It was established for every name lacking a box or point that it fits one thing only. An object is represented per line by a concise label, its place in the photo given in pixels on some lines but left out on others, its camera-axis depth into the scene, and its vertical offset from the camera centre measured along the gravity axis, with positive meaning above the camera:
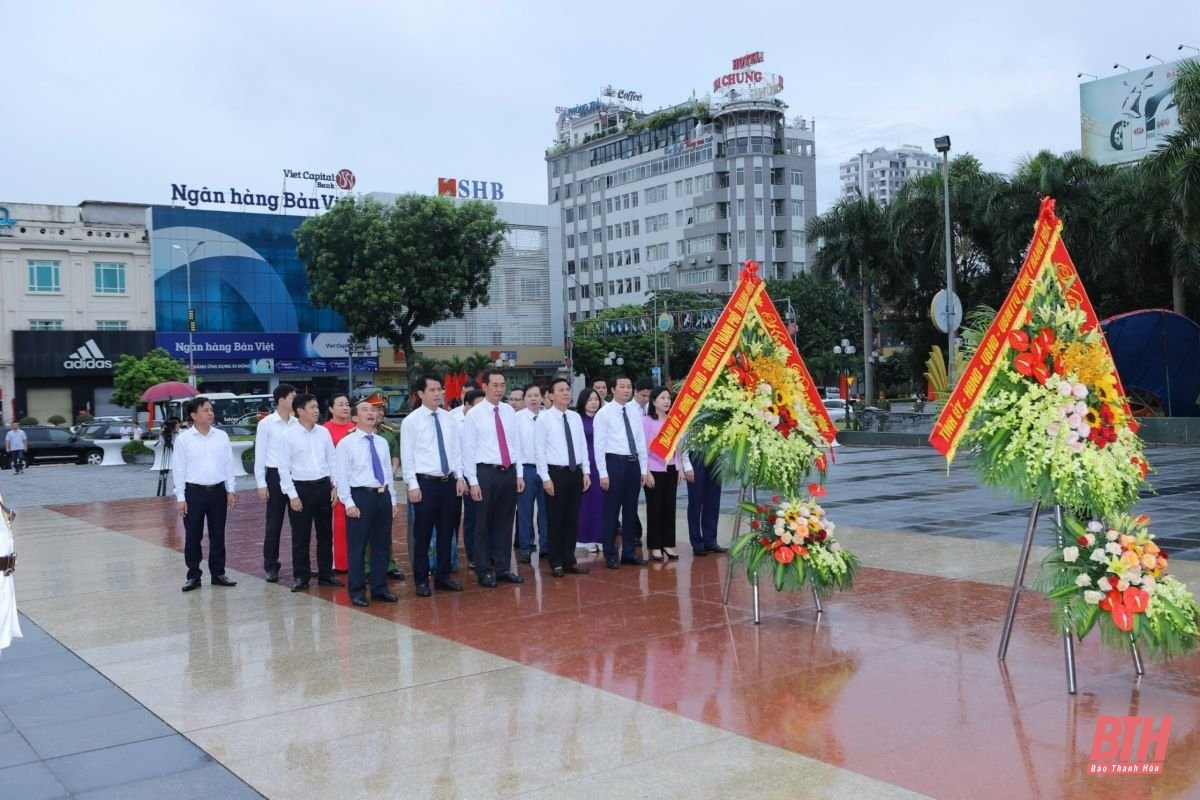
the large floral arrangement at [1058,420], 5.54 -0.28
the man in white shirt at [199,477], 9.05 -0.78
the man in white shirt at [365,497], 8.15 -0.90
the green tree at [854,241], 40.16 +5.15
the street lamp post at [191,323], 43.88 +2.76
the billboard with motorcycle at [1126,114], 48.91 +12.21
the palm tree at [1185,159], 19.38 +3.99
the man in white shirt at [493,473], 8.71 -0.79
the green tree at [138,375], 42.38 +0.54
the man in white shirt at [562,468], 9.24 -0.80
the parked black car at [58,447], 30.91 -1.70
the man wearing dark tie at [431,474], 8.41 -0.74
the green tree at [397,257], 42.62 +5.23
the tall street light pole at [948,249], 25.38 +3.52
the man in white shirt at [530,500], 9.78 -1.20
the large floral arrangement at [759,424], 7.20 -0.34
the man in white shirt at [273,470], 9.55 -0.79
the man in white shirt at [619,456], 9.60 -0.72
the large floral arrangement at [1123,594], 5.14 -1.14
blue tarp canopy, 25.91 +0.27
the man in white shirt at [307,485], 8.94 -0.86
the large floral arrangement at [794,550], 6.96 -1.19
